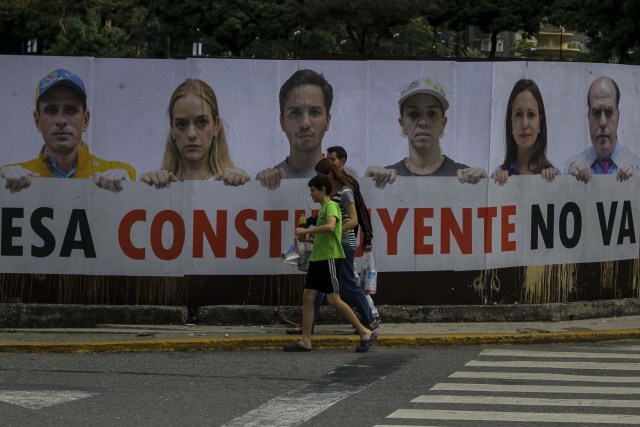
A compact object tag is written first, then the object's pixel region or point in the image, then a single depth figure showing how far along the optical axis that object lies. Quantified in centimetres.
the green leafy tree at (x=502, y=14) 6881
